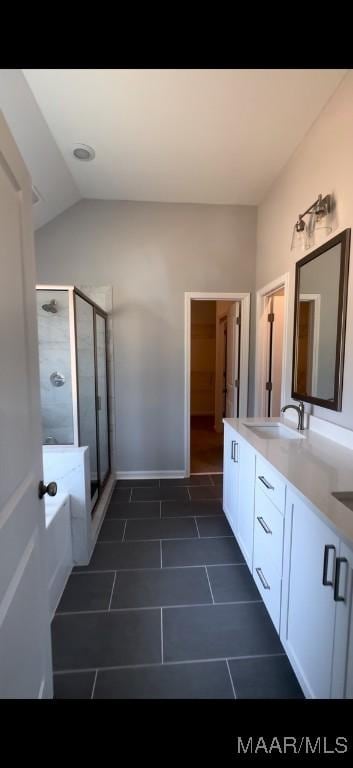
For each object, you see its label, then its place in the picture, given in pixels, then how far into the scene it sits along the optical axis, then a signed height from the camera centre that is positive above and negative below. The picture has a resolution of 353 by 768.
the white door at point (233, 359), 3.41 -0.07
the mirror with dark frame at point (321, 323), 1.73 +0.19
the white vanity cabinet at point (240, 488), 1.84 -0.92
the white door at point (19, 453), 0.75 -0.28
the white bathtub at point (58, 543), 1.65 -1.11
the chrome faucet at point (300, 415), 2.07 -0.42
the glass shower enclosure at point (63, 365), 2.20 -0.09
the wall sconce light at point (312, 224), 1.85 +0.86
